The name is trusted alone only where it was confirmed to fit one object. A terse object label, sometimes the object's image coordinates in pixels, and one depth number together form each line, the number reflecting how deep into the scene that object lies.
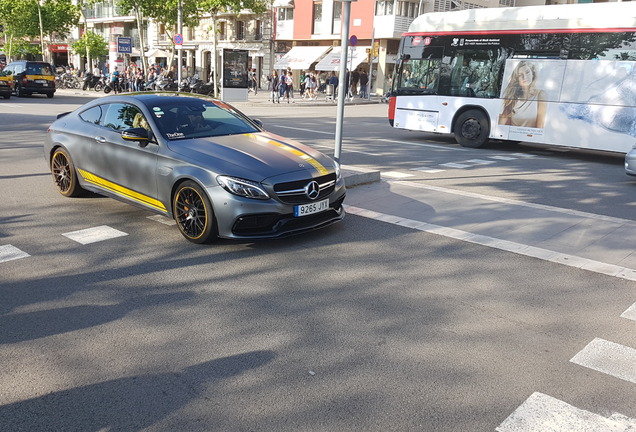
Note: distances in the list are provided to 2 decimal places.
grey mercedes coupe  5.96
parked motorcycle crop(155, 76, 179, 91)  32.10
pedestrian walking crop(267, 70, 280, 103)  33.34
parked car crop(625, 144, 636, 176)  10.47
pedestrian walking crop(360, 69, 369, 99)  38.56
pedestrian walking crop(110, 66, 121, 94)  34.69
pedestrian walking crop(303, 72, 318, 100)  37.12
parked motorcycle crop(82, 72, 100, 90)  37.03
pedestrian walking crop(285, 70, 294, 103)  34.41
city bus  12.93
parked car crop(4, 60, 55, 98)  28.42
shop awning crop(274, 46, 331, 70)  47.51
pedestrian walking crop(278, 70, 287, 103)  33.75
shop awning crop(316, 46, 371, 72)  44.28
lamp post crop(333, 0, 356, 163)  8.77
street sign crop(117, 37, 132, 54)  32.22
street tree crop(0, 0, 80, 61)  52.50
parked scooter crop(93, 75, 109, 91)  37.12
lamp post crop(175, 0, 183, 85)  30.19
